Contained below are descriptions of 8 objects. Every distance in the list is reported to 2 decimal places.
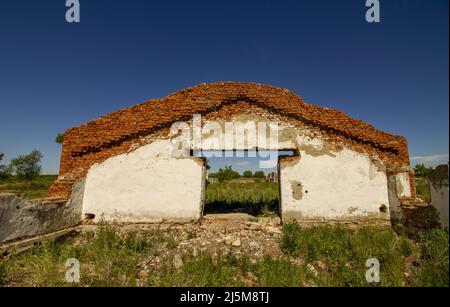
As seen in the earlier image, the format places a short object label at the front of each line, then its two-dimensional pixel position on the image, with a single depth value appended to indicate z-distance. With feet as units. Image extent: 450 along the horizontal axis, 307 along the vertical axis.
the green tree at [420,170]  100.26
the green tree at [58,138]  132.00
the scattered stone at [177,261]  15.21
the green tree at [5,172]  129.59
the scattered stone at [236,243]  18.10
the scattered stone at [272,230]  20.50
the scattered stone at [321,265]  14.82
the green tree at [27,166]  133.39
